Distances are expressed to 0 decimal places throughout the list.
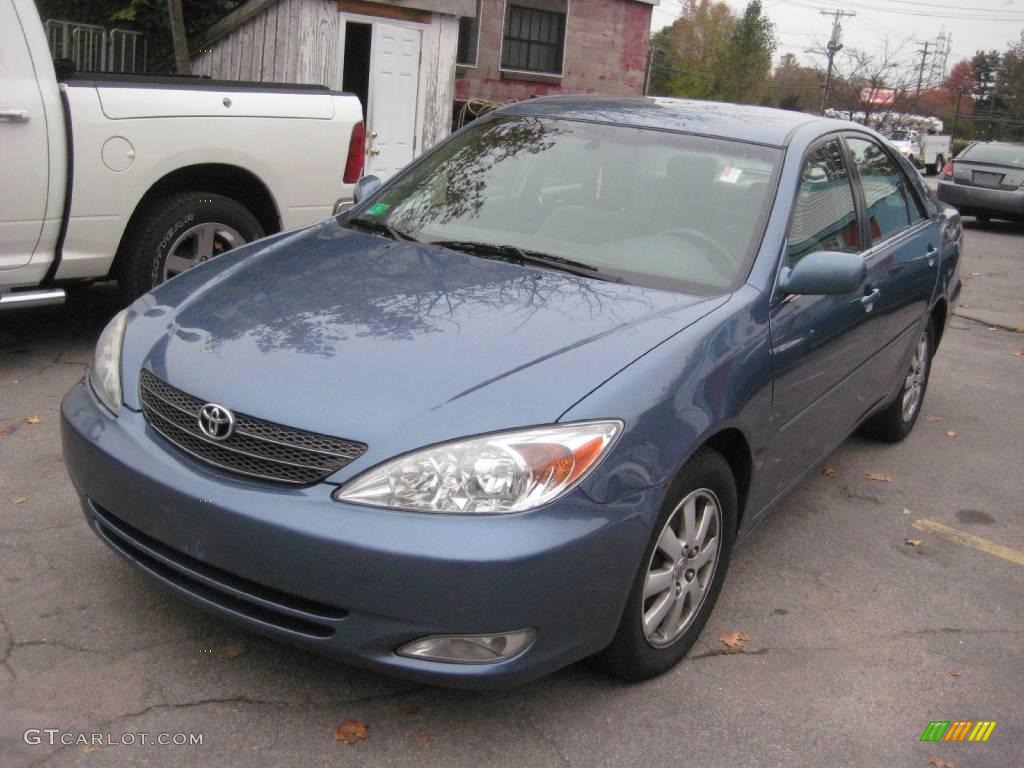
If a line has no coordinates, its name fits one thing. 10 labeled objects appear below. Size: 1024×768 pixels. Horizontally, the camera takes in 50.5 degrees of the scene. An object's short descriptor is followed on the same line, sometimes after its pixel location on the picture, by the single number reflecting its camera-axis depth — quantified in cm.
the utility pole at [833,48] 4116
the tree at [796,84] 6578
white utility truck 3972
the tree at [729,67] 4703
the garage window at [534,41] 1788
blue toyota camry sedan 263
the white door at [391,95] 1288
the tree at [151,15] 1245
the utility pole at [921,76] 3820
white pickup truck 521
